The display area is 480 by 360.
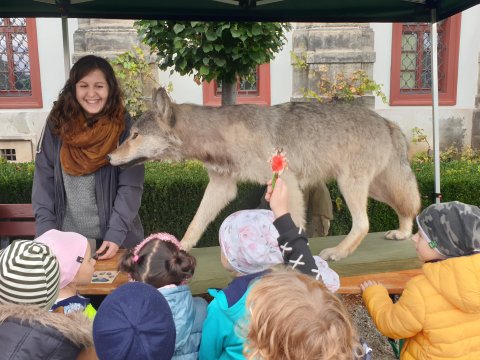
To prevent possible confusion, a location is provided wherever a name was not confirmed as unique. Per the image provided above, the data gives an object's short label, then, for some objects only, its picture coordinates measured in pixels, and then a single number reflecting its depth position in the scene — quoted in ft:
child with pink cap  7.00
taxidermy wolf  12.39
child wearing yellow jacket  6.63
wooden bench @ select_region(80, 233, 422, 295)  9.46
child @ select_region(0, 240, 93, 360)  5.16
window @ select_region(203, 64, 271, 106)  34.22
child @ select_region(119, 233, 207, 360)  6.47
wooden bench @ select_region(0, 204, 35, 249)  14.73
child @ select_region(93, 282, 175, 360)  4.90
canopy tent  13.01
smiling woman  10.12
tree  15.39
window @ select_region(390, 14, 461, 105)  35.27
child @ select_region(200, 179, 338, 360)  6.18
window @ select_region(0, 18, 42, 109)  34.37
